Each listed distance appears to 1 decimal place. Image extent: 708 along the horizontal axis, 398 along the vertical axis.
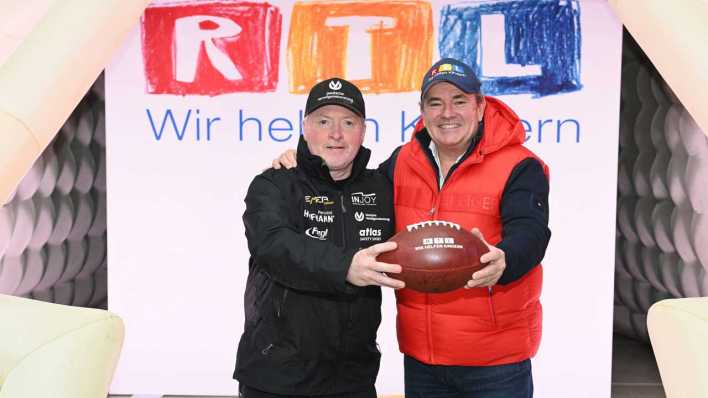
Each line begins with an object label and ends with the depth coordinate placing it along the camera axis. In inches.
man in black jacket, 85.0
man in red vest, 91.1
